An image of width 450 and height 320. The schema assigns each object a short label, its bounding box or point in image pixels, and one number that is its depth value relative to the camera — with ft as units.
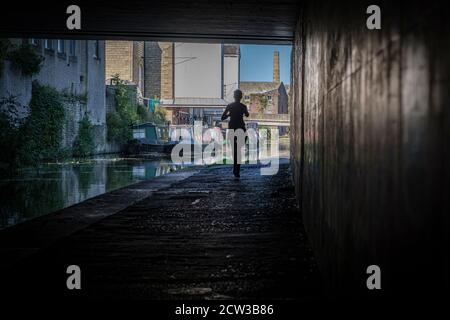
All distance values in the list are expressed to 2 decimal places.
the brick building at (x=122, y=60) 168.86
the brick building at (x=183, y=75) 192.85
